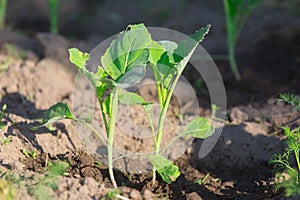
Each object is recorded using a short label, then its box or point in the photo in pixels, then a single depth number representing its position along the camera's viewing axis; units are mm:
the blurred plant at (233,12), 5999
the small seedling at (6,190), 3356
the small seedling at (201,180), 4195
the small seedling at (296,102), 4500
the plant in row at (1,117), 4303
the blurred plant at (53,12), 6991
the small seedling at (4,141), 4036
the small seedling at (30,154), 4086
